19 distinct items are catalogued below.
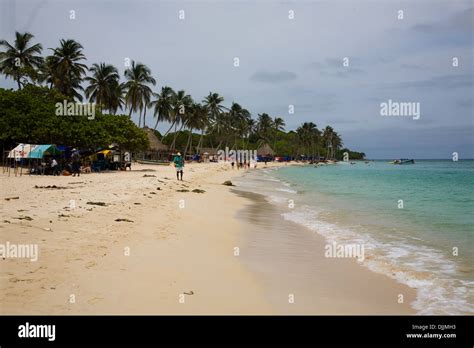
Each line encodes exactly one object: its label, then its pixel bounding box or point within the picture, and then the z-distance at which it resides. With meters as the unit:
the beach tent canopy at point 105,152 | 37.53
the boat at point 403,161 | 165.49
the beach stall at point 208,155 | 86.11
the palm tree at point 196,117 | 71.89
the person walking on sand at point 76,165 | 25.42
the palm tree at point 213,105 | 79.64
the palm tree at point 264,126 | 122.75
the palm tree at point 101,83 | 51.12
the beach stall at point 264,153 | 115.38
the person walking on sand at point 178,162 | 23.75
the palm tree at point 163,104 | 65.81
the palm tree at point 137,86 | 57.00
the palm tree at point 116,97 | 52.53
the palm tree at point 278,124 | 126.14
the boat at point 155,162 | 61.89
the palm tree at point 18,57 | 42.59
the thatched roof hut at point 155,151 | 67.69
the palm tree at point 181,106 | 68.88
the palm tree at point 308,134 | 140.75
